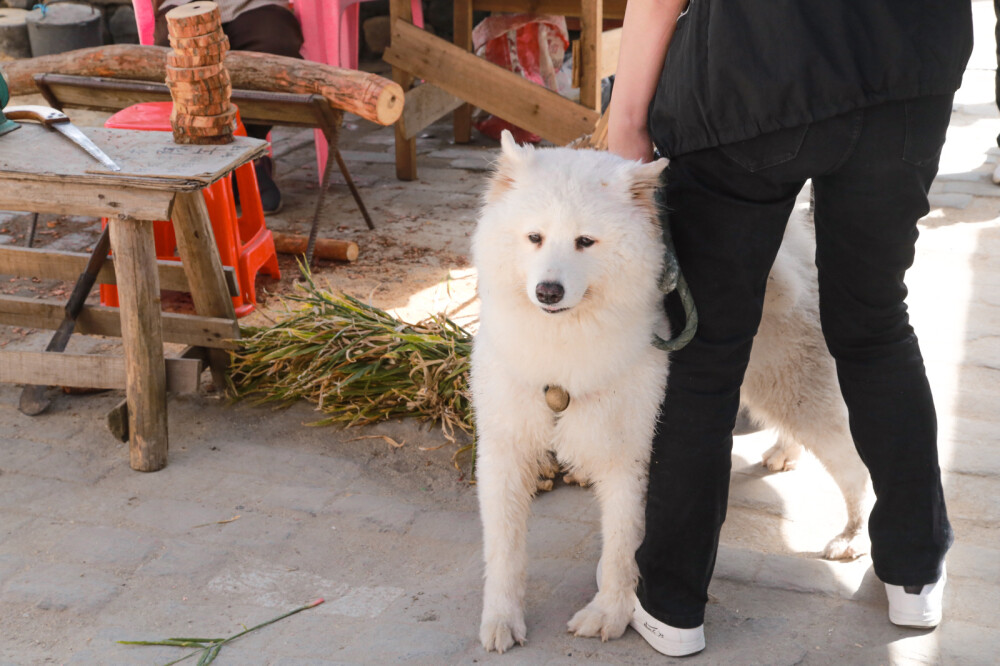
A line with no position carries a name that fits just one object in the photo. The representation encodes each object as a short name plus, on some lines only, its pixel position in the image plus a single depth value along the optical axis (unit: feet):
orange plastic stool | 13.00
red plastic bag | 21.21
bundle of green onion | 10.86
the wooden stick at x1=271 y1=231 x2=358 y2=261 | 15.42
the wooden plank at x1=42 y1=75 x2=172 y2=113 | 14.94
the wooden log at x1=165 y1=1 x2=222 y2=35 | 9.93
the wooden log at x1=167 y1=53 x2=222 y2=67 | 10.18
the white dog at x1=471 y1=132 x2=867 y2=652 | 6.16
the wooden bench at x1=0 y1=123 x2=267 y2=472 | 9.39
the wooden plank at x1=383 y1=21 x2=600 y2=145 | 16.26
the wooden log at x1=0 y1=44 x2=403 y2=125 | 14.34
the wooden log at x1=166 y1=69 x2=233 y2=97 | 10.18
